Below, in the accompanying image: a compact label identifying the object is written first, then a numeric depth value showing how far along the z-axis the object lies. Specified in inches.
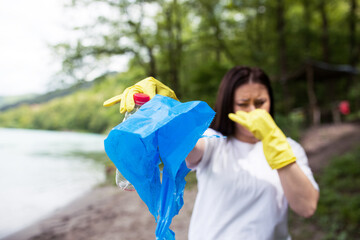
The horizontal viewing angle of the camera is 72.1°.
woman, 42.9
